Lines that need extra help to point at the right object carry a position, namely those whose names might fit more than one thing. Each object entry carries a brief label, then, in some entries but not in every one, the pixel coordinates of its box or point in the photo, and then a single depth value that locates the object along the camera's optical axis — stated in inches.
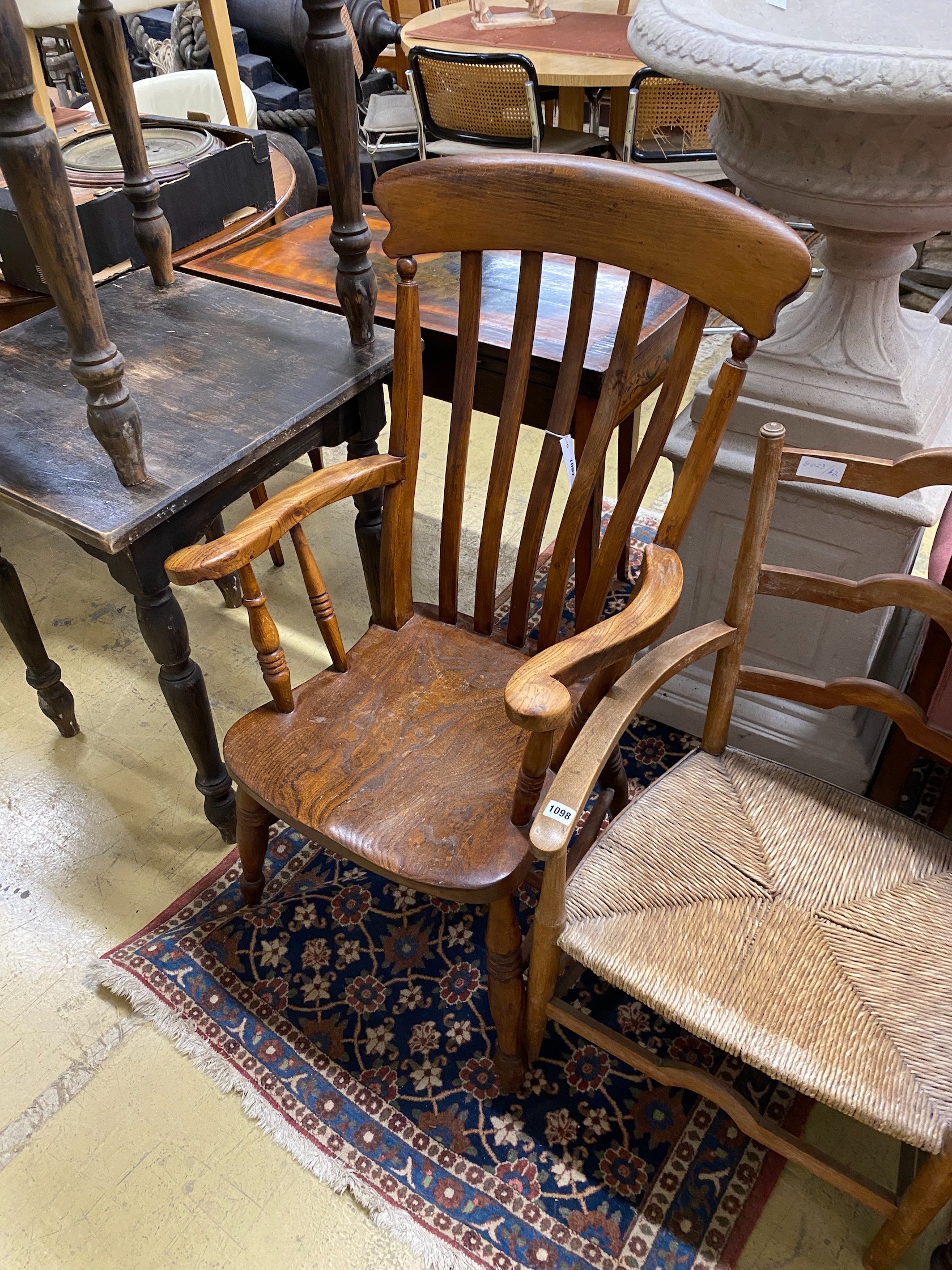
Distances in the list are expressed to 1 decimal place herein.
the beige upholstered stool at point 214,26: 97.4
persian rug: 46.4
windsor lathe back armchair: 38.6
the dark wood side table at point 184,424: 47.1
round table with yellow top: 127.9
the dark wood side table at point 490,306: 60.2
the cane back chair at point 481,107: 122.7
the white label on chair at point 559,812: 35.0
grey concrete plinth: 55.2
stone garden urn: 38.1
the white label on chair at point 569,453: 47.9
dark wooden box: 67.0
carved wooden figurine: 153.2
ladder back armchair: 35.9
